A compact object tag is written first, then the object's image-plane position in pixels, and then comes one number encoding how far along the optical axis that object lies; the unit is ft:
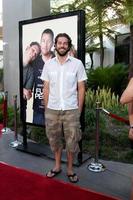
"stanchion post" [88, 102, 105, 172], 9.10
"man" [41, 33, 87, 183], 7.96
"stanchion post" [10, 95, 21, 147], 11.62
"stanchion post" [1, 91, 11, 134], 12.97
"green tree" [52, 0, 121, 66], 15.41
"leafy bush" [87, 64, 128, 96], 19.18
